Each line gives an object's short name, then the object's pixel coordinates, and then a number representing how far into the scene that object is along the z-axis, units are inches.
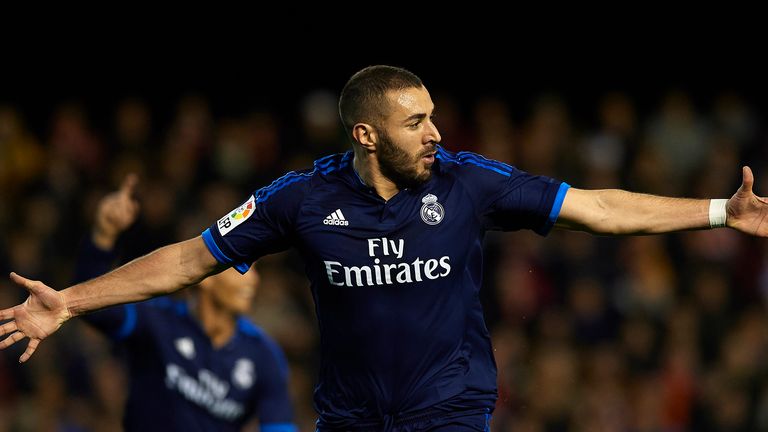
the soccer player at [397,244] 447.8
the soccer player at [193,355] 595.2
